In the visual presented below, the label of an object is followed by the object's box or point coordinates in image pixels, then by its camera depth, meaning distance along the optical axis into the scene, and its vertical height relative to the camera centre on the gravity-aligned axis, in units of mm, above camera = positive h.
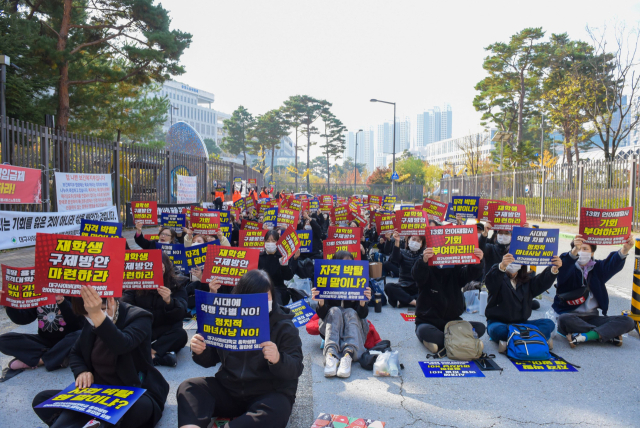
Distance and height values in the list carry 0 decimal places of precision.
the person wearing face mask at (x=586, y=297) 5723 -1254
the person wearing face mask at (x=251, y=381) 3238 -1381
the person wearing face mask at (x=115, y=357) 3219 -1223
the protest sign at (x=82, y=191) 11617 +218
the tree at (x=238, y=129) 69438 +10767
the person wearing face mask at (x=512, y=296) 5555 -1169
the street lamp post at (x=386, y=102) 38312 +8439
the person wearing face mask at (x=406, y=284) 7481 -1455
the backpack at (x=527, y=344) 5207 -1650
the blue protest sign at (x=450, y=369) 4949 -1873
